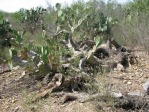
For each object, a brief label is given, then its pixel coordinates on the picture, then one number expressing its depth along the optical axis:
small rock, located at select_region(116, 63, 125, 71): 4.92
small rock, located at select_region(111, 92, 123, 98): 3.65
